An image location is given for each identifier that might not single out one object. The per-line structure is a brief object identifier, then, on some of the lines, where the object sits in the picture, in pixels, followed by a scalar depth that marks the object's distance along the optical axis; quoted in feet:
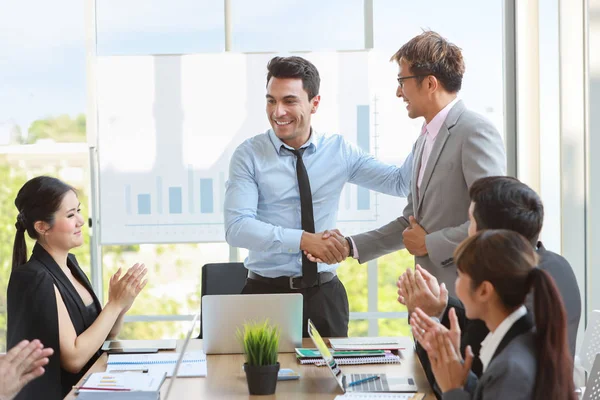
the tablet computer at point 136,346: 10.46
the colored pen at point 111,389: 8.48
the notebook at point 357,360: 9.68
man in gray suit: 11.03
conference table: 8.45
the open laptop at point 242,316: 10.00
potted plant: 8.41
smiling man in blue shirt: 12.53
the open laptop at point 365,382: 8.43
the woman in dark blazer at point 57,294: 10.11
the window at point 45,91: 17.61
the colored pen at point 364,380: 8.70
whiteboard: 16.66
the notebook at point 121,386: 8.12
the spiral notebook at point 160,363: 9.40
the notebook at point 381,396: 8.03
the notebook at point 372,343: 10.27
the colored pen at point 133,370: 9.44
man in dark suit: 7.98
